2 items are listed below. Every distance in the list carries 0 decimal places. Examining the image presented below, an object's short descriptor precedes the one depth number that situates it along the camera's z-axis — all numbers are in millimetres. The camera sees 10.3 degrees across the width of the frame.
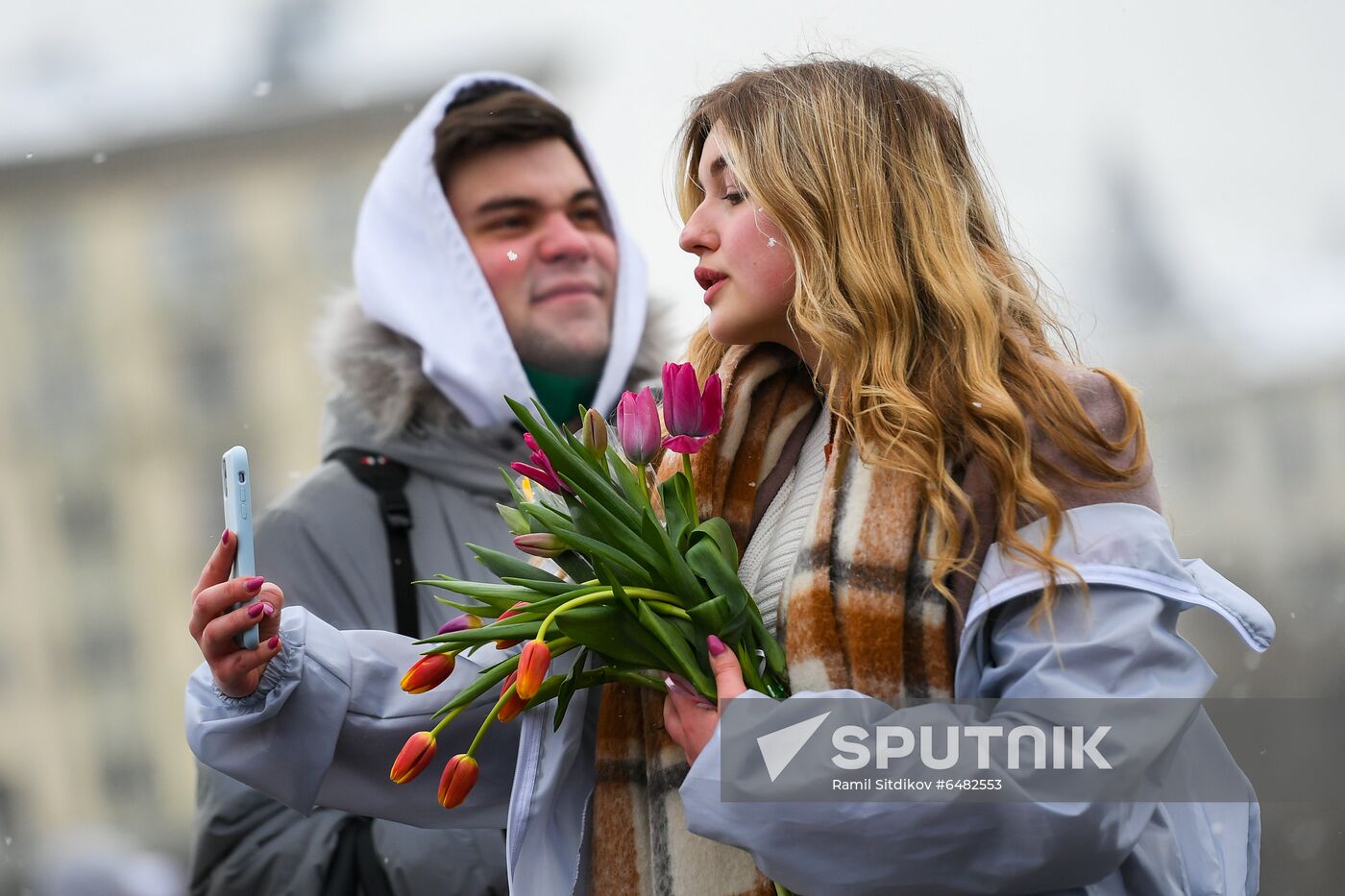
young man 5863
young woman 5211
